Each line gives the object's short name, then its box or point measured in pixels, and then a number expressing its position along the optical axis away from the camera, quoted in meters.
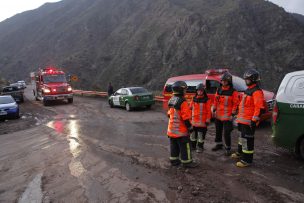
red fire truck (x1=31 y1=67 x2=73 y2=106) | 24.11
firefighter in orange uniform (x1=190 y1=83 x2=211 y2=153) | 8.41
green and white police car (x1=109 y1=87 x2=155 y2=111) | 18.61
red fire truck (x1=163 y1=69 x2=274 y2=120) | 11.55
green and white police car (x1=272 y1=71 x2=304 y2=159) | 6.85
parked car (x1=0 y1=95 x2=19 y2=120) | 17.36
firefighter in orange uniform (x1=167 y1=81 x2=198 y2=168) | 6.86
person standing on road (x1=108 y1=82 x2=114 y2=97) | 25.23
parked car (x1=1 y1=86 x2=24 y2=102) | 28.40
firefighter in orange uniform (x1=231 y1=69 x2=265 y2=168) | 6.80
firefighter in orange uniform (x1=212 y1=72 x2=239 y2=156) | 7.82
